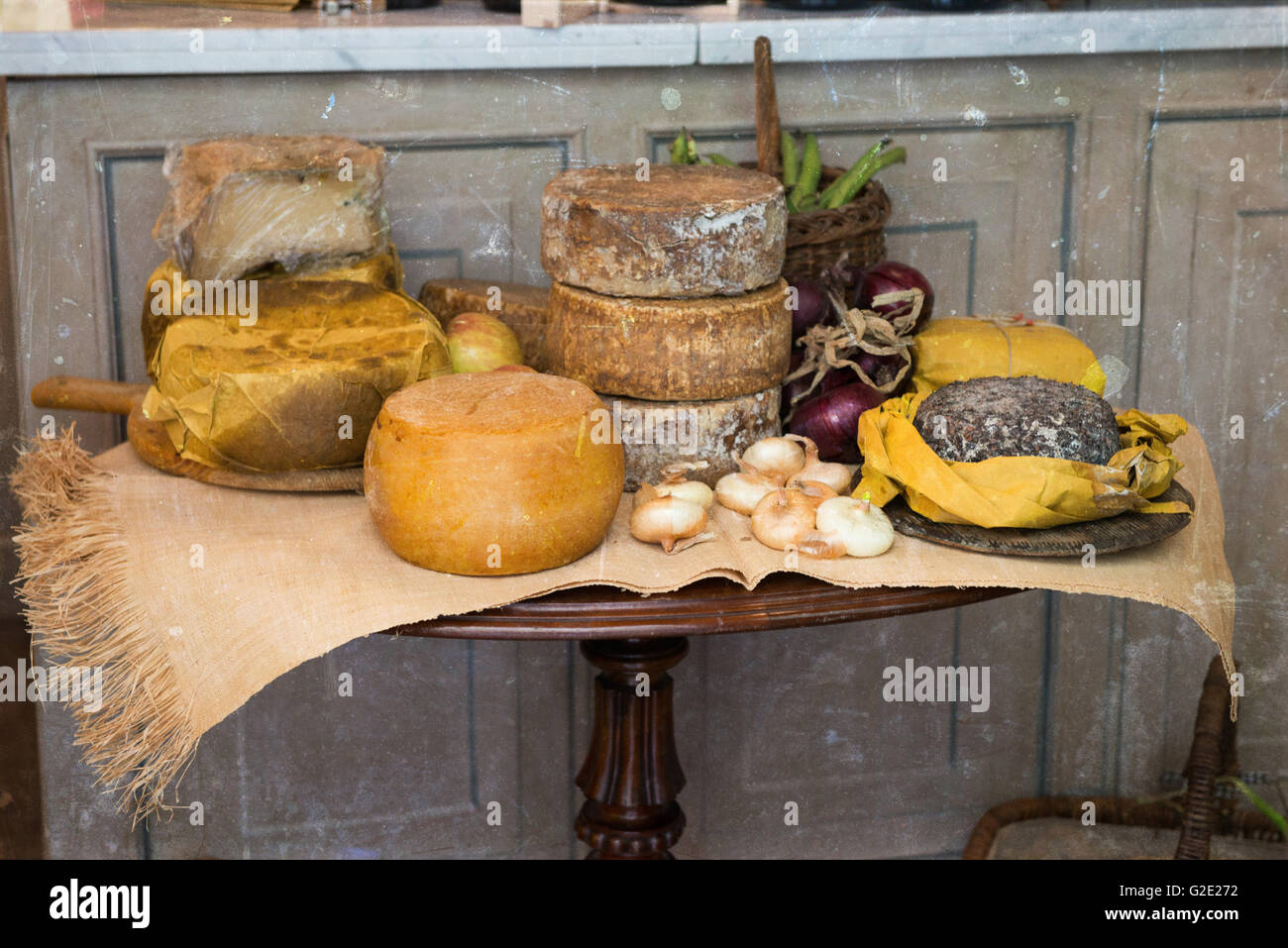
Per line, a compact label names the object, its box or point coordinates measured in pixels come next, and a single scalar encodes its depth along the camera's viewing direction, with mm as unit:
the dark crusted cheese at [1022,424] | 1320
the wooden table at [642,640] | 1202
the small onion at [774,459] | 1415
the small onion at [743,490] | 1371
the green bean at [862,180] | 1734
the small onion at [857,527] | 1287
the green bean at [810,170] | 1761
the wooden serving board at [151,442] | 1431
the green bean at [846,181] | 1733
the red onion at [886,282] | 1592
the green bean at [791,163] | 1791
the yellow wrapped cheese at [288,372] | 1384
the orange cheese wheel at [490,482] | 1210
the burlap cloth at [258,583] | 1210
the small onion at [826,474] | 1390
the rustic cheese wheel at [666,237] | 1325
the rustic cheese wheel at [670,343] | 1357
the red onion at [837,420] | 1485
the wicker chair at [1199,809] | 1878
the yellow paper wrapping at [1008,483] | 1272
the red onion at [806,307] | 1551
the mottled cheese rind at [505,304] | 1606
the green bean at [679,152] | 1739
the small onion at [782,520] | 1294
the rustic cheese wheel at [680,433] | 1396
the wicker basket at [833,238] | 1616
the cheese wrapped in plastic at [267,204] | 1503
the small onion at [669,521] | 1300
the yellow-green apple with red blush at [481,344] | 1549
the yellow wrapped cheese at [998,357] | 1571
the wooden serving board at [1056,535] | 1265
